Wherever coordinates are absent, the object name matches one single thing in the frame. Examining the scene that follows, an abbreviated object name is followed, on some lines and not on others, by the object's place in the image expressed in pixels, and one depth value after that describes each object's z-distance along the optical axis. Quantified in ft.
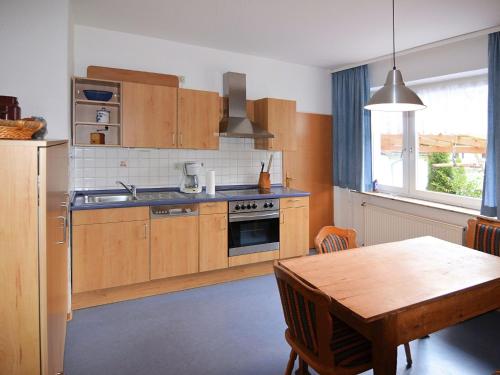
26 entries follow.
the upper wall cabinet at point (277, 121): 13.56
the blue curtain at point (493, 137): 9.95
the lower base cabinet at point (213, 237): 11.41
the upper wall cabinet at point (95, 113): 10.81
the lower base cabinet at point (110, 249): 9.63
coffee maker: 12.53
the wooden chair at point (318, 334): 4.89
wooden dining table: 4.88
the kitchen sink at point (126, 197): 11.27
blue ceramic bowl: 10.81
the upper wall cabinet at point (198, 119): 11.87
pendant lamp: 6.69
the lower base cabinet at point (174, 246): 10.69
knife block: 14.06
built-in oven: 11.93
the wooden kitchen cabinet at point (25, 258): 4.04
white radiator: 11.21
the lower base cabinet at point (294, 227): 12.91
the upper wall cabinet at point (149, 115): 11.05
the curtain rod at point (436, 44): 10.30
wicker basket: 3.96
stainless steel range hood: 12.62
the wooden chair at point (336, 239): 8.11
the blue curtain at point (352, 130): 14.51
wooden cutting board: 11.18
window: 11.41
